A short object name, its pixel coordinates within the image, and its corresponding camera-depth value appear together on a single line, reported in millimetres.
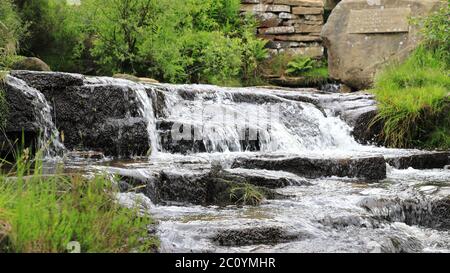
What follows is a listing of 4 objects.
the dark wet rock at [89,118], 7516
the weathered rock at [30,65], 10771
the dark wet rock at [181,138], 7871
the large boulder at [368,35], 12961
